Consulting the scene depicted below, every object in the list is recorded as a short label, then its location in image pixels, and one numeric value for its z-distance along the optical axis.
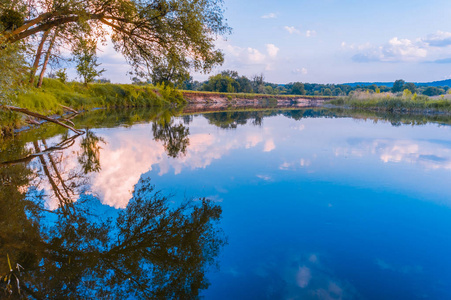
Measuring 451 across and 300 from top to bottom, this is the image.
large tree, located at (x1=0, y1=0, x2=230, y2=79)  7.89
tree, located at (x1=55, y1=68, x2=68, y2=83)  25.20
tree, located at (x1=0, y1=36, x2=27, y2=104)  6.11
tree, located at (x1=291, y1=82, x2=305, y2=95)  96.56
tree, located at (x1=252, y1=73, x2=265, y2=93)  96.38
